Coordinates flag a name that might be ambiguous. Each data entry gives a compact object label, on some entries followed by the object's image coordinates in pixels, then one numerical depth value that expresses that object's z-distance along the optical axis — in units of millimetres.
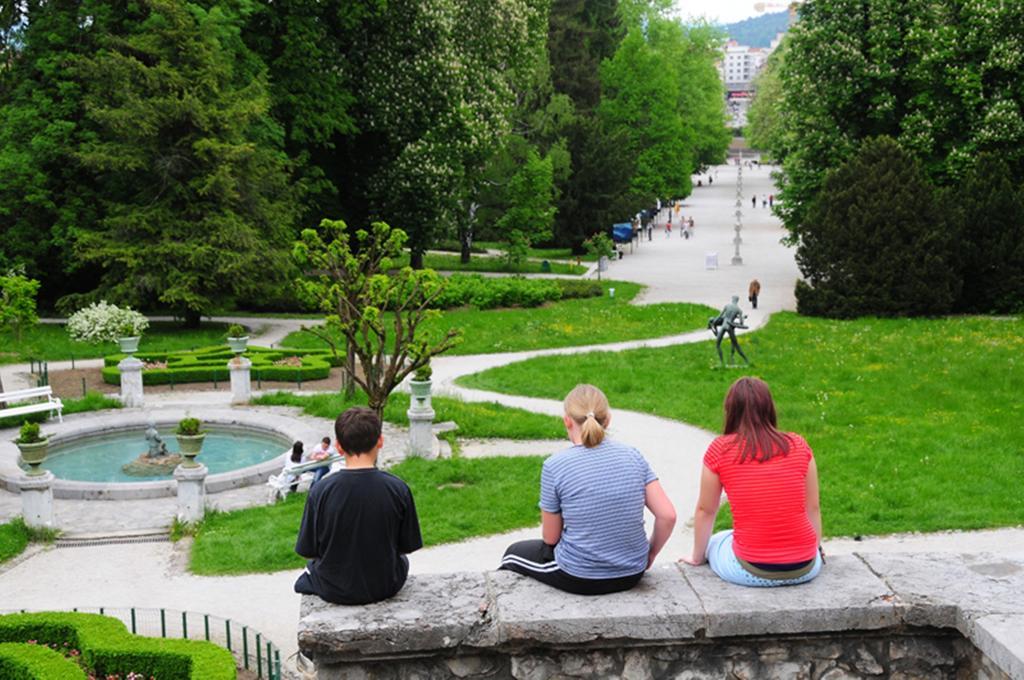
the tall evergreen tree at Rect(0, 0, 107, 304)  30531
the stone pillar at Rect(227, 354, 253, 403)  21484
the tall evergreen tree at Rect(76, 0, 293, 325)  29641
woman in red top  5945
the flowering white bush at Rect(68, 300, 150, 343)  27609
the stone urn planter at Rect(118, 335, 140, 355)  22047
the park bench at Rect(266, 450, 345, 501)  15531
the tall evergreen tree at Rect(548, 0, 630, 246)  52344
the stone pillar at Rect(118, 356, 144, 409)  21250
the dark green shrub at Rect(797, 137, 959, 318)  32812
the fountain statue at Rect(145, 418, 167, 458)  17922
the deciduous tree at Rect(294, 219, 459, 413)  17203
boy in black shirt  5824
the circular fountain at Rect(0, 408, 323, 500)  16062
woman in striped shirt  5891
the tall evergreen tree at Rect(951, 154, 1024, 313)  33344
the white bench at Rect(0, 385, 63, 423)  19547
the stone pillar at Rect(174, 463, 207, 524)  14391
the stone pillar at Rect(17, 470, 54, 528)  14164
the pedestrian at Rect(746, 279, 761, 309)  34656
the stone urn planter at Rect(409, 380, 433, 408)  17438
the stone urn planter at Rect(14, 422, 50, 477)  14516
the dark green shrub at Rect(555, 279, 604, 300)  38188
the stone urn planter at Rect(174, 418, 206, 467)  14562
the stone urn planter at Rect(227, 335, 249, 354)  22383
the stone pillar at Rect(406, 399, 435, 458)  17297
